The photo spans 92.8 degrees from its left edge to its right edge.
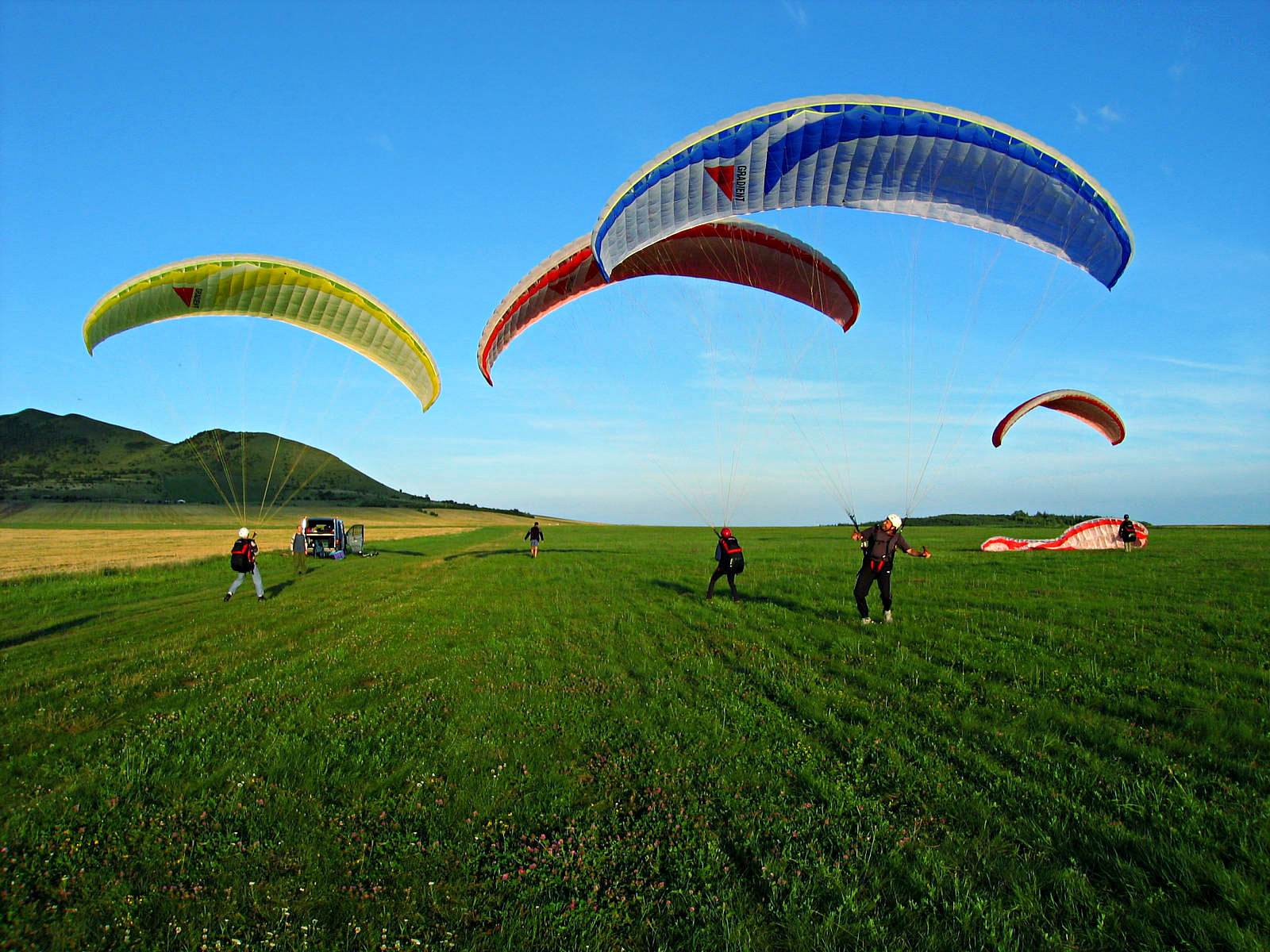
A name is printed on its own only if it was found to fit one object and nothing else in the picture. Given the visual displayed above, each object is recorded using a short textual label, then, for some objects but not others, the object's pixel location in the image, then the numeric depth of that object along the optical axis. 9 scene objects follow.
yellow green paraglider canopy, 13.05
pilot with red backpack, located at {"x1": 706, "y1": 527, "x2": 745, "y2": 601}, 13.57
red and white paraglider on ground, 28.03
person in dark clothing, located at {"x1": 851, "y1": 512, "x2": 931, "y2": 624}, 10.85
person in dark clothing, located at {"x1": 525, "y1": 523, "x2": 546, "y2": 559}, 29.44
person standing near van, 26.78
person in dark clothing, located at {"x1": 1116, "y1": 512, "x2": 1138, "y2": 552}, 26.72
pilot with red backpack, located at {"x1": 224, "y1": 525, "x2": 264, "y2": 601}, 15.11
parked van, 30.97
